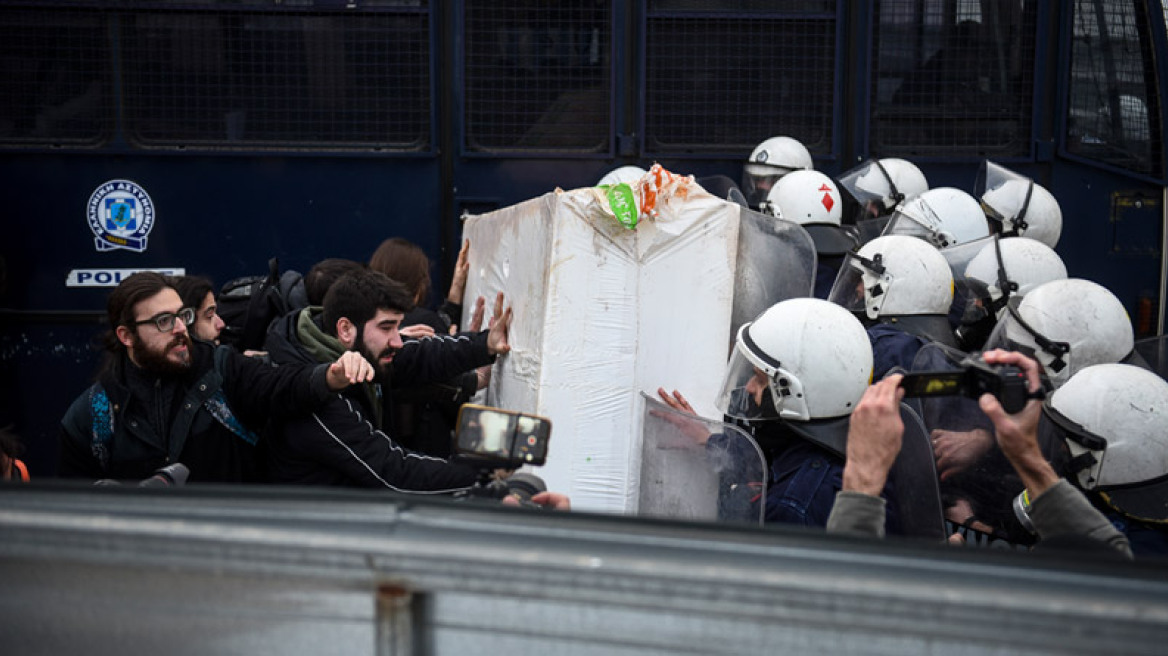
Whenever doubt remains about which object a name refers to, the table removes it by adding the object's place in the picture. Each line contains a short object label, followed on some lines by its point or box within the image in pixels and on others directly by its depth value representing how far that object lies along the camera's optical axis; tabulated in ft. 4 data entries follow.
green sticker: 11.48
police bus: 16.72
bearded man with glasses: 10.23
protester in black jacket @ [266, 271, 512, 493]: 10.52
